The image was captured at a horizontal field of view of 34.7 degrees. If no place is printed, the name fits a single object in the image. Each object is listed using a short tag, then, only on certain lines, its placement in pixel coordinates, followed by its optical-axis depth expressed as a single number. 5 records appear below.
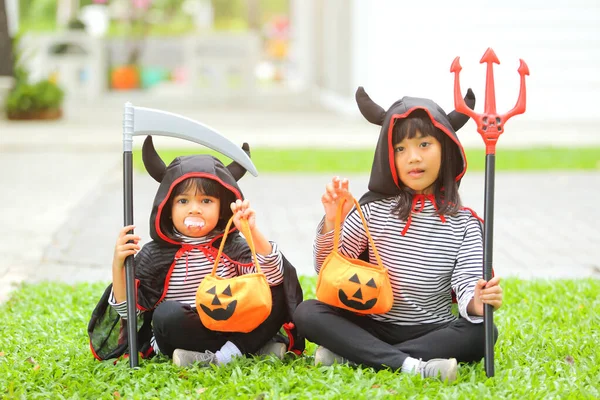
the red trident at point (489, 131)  3.45
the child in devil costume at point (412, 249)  3.67
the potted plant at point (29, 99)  15.64
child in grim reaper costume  3.75
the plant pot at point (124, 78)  23.08
